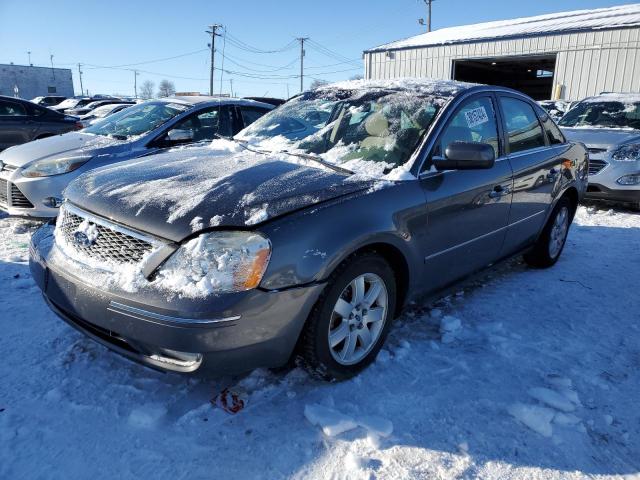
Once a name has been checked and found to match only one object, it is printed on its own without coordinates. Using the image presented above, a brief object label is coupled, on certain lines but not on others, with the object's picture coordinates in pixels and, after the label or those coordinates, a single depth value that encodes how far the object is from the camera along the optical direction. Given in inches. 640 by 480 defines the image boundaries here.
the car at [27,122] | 349.7
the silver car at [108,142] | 196.1
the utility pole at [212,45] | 1995.6
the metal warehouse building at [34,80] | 2593.5
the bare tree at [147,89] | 4361.2
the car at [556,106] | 529.3
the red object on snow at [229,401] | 91.7
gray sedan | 81.4
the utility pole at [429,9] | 1771.7
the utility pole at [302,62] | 2534.4
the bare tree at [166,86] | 3982.5
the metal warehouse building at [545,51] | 707.4
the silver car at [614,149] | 268.7
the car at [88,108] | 962.7
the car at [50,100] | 1341.0
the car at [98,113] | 703.1
